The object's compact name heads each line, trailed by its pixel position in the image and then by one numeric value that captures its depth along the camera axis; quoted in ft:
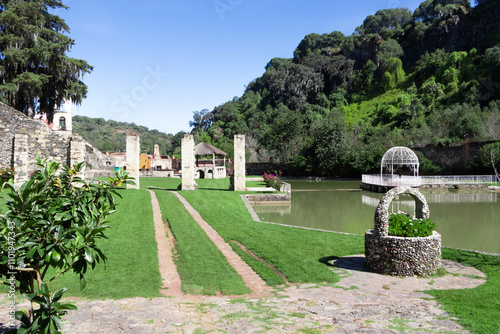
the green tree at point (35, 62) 75.10
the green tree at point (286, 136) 172.76
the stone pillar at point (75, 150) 55.31
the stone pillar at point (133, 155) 69.26
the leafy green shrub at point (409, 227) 25.55
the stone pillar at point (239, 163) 79.51
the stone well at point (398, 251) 24.81
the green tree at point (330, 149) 149.79
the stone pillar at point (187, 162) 75.36
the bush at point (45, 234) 10.17
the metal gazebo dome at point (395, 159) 103.39
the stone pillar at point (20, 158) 51.18
